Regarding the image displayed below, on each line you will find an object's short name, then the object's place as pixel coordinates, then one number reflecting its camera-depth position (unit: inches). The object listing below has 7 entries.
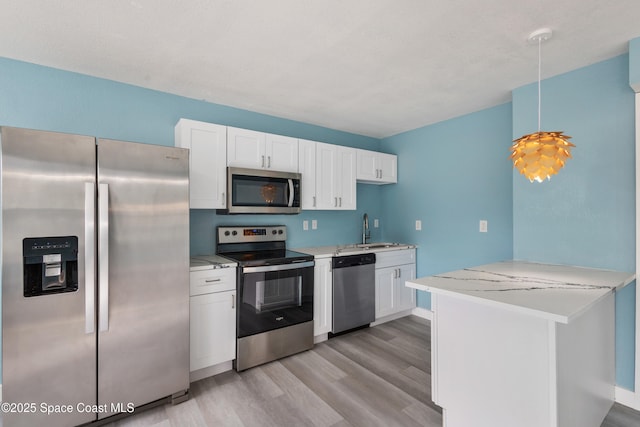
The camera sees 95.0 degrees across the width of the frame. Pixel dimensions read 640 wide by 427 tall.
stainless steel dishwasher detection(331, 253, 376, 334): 125.0
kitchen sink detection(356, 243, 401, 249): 146.2
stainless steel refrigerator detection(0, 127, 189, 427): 64.9
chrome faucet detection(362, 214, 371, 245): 159.8
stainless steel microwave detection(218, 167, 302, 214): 108.9
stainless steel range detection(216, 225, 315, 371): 99.8
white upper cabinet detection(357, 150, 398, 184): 150.1
